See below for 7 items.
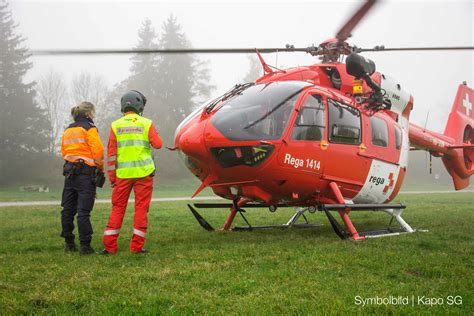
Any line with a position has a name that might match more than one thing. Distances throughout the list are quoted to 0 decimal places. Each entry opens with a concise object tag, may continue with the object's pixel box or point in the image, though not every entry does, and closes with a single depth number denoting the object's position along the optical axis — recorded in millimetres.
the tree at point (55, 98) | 44750
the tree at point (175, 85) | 40219
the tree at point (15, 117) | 31938
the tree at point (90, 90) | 47531
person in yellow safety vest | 5621
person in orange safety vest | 5863
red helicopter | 6059
